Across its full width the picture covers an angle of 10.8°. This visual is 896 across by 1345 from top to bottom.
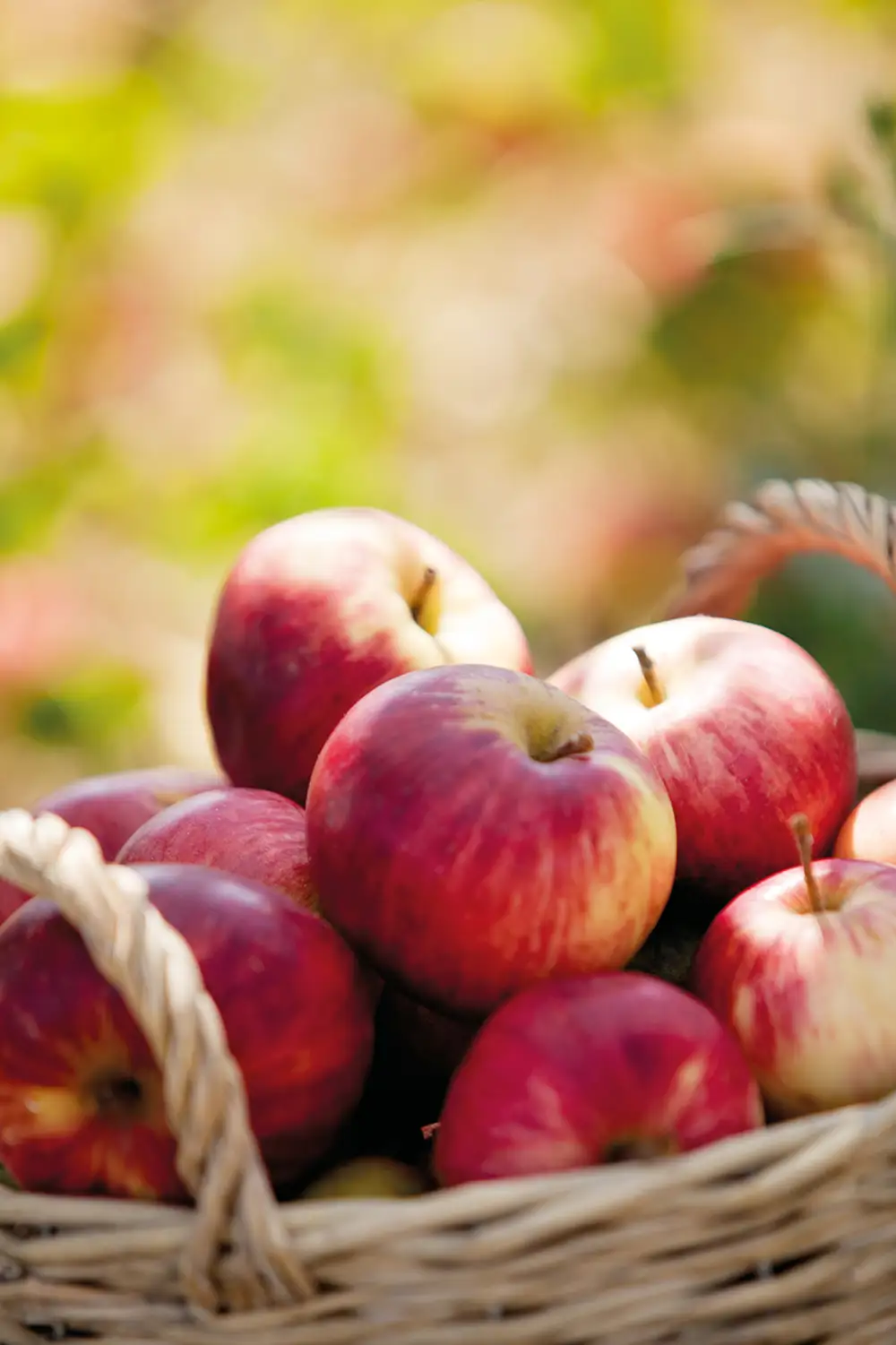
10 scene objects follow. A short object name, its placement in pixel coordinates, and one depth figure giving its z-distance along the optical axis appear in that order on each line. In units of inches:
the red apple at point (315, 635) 37.9
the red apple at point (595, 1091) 33.5
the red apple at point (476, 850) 34.7
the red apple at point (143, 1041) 33.8
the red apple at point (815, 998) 34.5
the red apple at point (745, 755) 37.1
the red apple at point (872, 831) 37.2
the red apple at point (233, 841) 36.0
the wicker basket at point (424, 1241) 32.7
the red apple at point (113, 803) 38.7
